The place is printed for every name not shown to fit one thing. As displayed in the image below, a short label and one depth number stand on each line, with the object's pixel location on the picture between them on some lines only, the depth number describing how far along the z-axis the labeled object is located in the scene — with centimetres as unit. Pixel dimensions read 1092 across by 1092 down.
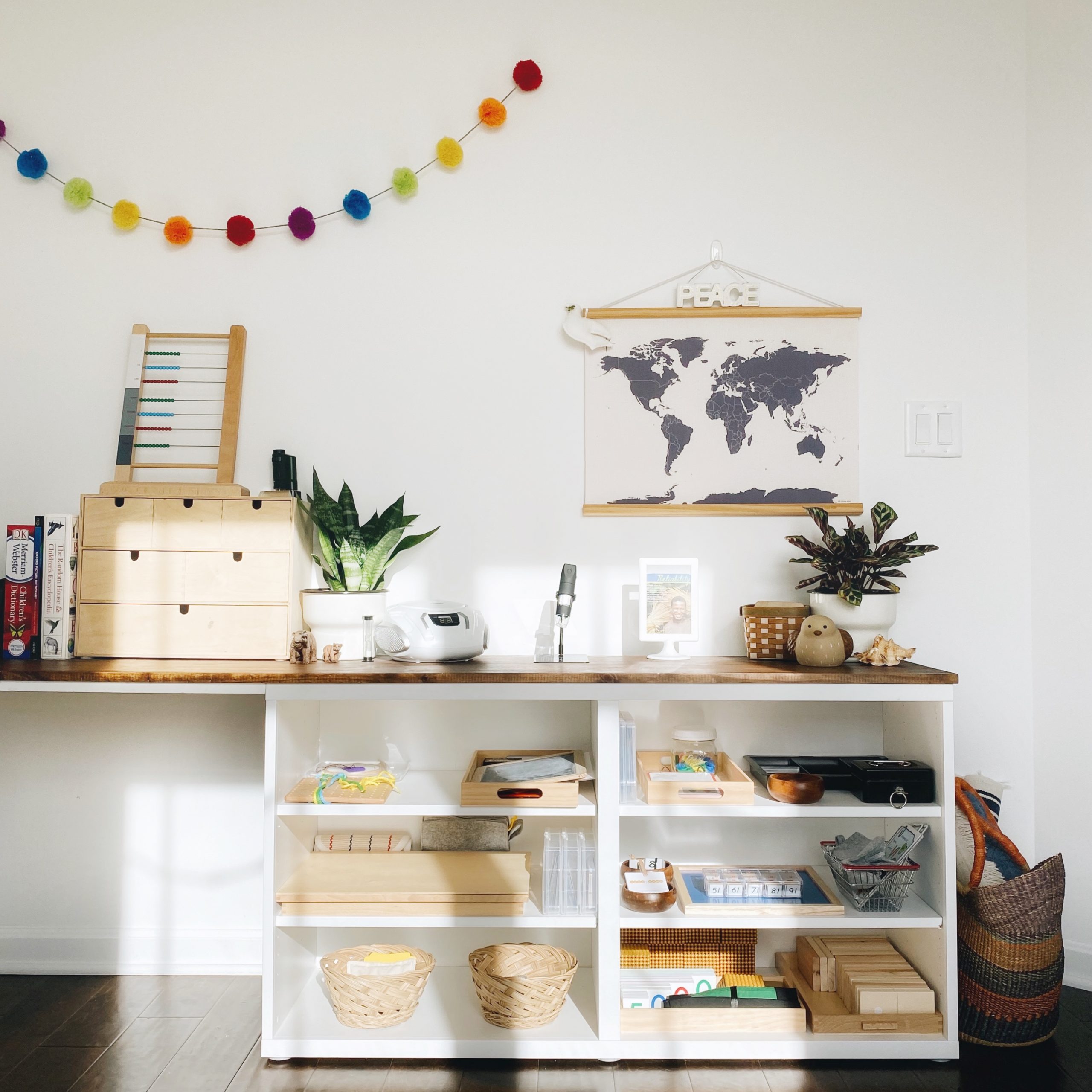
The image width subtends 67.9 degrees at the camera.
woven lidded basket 212
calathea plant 204
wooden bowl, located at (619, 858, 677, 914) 190
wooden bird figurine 196
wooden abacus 230
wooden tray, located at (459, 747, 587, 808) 185
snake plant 212
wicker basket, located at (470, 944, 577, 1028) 182
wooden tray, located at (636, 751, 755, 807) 187
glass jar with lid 202
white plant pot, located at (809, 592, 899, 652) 206
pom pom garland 229
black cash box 186
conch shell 198
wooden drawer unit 204
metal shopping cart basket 186
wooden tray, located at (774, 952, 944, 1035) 182
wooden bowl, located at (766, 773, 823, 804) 186
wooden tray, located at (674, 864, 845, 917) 183
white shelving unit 182
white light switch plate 227
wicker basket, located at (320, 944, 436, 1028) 181
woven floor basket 184
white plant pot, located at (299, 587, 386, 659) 206
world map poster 227
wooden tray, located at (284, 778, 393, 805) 187
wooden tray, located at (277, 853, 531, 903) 186
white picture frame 212
